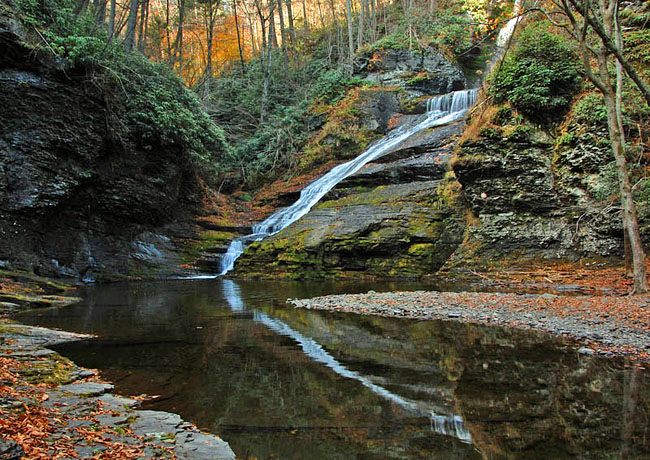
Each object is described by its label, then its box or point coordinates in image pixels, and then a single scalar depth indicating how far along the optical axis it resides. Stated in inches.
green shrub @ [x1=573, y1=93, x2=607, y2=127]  488.1
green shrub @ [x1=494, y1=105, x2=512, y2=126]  581.3
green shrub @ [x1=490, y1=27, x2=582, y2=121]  543.5
